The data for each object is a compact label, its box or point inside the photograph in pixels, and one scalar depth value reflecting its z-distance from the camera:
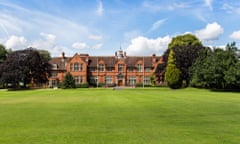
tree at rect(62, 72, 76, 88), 65.88
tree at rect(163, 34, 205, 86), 64.02
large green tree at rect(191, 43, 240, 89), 49.58
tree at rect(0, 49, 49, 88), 63.22
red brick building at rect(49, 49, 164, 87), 82.69
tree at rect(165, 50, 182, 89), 61.38
